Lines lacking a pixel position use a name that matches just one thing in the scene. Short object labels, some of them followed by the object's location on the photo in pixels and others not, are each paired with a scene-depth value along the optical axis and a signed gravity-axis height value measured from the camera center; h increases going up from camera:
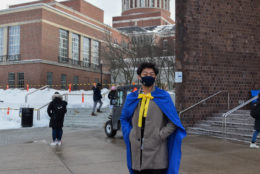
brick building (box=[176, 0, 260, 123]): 13.61 +1.73
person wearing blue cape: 3.21 -0.47
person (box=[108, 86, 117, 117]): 11.10 -0.41
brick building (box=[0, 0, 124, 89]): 35.84 +5.15
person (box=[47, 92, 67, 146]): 9.19 -0.81
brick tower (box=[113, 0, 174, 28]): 88.81 +22.53
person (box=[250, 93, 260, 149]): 8.46 -0.82
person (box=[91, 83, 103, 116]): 17.61 -0.52
